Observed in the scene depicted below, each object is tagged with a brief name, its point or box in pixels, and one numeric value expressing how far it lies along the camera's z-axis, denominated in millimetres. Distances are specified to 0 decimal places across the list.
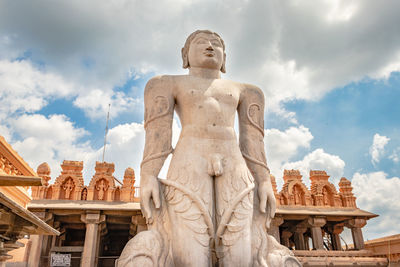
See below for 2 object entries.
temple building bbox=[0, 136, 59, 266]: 3719
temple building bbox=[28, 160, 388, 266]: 13667
